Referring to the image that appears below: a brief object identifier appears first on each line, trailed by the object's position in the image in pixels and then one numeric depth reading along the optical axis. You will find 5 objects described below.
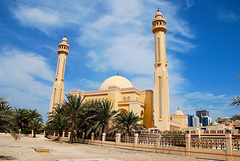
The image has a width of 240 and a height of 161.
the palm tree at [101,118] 20.16
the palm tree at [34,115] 34.22
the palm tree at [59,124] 25.09
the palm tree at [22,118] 33.28
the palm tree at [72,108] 20.94
